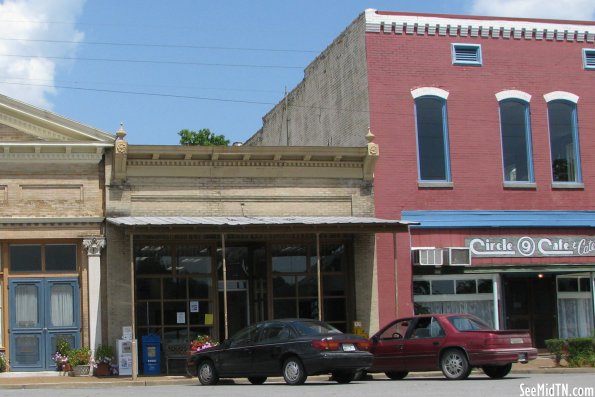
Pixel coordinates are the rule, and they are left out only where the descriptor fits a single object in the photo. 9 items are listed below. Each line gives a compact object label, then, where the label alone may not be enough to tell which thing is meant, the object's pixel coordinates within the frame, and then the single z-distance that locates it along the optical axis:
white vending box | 23.47
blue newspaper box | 24.17
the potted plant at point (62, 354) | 23.72
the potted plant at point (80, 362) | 23.55
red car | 19.50
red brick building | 27.34
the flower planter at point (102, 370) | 23.53
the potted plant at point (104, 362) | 23.56
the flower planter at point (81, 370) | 23.53
